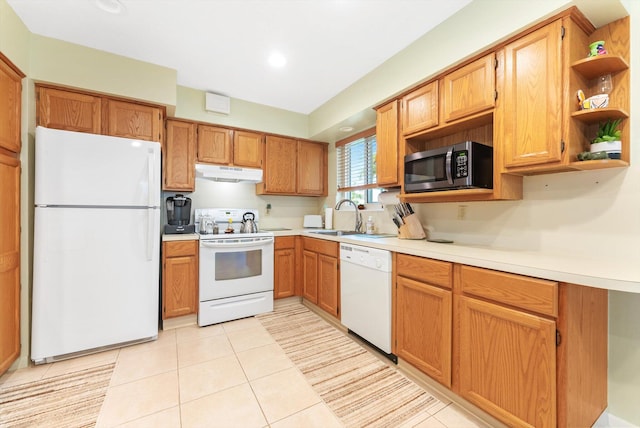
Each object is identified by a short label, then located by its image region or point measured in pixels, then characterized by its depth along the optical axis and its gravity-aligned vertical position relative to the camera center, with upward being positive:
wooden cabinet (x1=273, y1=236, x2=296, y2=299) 3.26 -0.68
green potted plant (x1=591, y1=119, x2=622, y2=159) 1.35 +0.40
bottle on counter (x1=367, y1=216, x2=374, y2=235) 3.13 -0.14
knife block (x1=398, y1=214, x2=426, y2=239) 2.42 -0.13
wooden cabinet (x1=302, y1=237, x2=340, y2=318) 2.69 -0.68
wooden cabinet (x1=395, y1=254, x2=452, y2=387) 1.63 -0.68
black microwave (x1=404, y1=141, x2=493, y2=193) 1.76 +0.34
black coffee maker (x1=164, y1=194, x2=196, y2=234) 2.91 -0.01
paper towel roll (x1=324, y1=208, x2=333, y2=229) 3.82 -0.06
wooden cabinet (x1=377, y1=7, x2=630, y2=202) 1.42 +0.74
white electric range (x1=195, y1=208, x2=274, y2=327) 2.77 -0.69
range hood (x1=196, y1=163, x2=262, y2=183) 3.04 +0.49
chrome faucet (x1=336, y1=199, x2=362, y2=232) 3.29 -0.06
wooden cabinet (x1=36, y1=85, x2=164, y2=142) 2.19 +0.89
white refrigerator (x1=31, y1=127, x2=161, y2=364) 1.99 -0.25
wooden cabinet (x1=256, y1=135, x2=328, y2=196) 3.61 +0.68
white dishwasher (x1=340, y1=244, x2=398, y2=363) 2.04 -0.68
